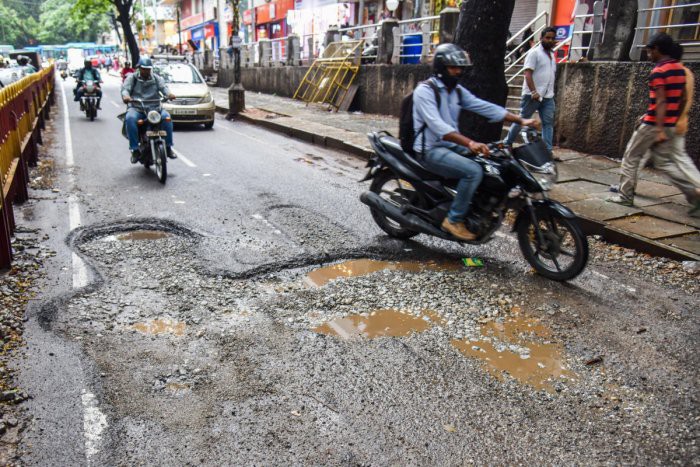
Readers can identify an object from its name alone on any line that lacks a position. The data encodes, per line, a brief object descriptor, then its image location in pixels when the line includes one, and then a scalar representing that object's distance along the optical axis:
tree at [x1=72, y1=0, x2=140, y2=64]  31.52
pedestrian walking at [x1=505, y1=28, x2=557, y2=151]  8.21
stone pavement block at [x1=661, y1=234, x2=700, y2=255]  5.39
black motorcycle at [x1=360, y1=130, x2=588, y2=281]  4.66
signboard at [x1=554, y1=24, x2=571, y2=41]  16.42
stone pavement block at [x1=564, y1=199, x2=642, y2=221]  6.42
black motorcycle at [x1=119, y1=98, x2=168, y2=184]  8.11
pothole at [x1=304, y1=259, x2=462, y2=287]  4.85
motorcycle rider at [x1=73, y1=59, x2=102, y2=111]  16.23
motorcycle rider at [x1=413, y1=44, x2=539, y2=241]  4.78
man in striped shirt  5.95
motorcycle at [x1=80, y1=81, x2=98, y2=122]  16.02
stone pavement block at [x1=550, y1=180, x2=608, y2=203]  7.30
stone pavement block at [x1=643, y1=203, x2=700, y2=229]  6.23
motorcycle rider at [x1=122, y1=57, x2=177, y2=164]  8.76
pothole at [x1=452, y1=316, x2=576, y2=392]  3.40
